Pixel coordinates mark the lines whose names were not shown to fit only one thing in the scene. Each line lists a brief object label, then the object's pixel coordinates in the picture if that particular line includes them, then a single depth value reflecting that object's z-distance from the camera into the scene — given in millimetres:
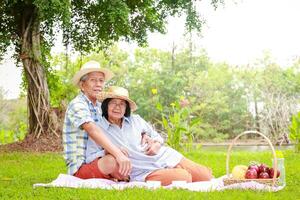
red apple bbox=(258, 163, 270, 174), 4987
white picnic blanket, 4742
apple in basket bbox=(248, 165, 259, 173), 4977
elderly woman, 5020
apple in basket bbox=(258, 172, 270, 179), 4926
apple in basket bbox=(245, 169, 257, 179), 4914
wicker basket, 4723
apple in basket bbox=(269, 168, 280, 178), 4983
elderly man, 4770
